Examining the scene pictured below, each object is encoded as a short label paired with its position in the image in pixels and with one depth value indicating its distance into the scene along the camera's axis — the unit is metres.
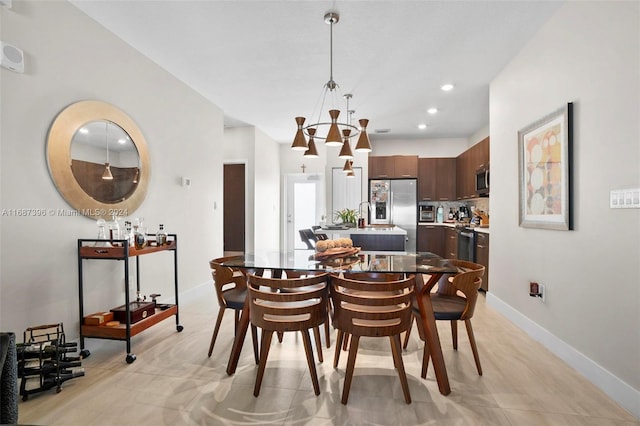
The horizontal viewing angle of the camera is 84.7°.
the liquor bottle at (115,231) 2.80
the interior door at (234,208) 6.75
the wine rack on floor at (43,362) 2.12
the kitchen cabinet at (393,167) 7.07
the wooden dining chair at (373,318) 2.01
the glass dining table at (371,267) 2.23
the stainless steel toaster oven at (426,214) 7.23
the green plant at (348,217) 5.19
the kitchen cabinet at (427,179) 7.11
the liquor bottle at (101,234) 2.79
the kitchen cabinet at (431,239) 6.90
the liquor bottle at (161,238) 3.12
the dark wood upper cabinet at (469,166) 5.35
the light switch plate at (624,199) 1.94
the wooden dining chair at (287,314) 2.09
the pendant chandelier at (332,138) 2.76
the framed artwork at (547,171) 2.60
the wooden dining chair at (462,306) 2.32
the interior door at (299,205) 7.83
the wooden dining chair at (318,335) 2.58
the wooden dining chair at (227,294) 2.56
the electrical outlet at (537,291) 2.96
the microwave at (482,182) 4.97
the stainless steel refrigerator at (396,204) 7.03
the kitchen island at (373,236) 4.66
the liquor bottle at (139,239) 2.86
